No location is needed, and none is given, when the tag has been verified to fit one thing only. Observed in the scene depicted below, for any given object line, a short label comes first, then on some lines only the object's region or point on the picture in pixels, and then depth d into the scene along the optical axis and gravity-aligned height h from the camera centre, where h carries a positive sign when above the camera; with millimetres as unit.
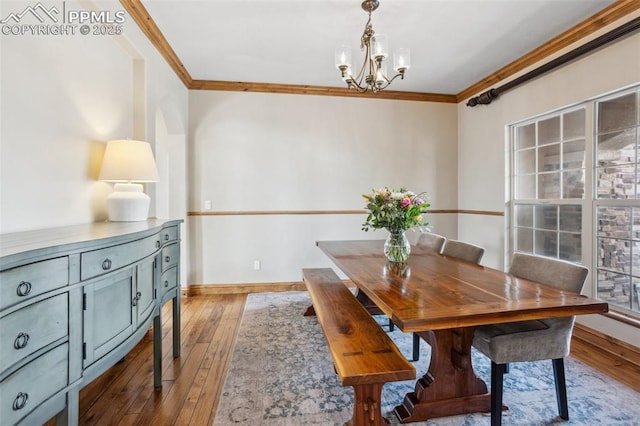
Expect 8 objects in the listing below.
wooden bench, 1228 -625
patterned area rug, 1608 -1058
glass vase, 2088 -233
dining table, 1208 -380
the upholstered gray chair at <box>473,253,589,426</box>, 1465 -623
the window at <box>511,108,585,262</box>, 2744 +281
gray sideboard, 861 -344
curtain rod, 2164 +1314
